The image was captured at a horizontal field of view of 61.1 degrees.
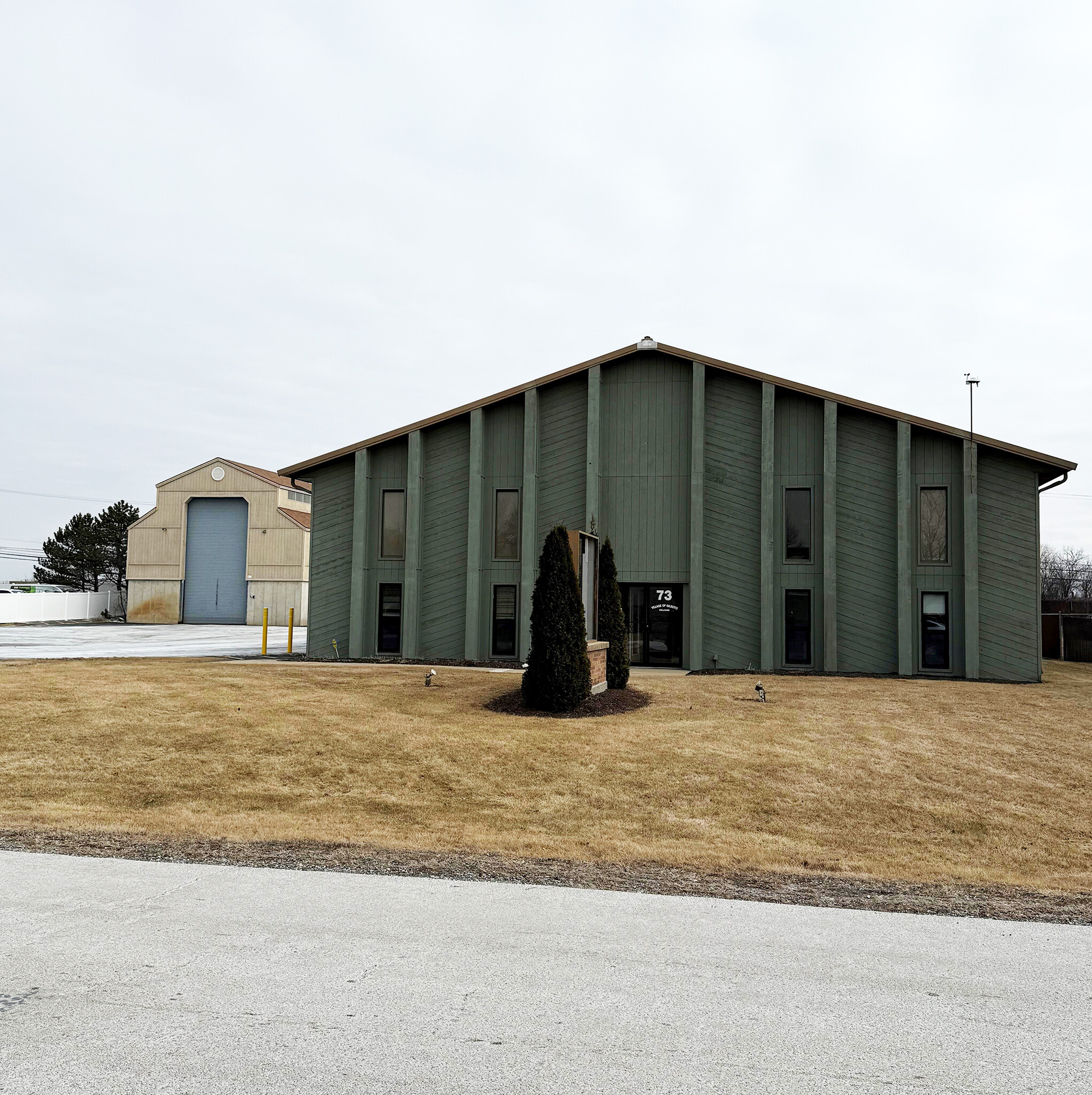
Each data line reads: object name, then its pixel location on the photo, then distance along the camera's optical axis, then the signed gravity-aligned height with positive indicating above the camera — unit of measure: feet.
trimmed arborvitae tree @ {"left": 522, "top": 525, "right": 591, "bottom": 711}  47.42 -1.64
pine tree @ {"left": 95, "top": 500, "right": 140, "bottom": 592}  209.97 +15.22
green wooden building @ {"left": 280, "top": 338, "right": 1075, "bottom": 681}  73.05 +7.76
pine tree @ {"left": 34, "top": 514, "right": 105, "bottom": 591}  209.05 +10.72
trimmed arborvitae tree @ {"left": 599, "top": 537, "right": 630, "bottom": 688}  55.67 -0.50
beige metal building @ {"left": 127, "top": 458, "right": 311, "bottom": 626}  171.63 +11.81
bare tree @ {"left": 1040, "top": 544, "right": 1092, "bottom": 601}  267.80 +14.78
